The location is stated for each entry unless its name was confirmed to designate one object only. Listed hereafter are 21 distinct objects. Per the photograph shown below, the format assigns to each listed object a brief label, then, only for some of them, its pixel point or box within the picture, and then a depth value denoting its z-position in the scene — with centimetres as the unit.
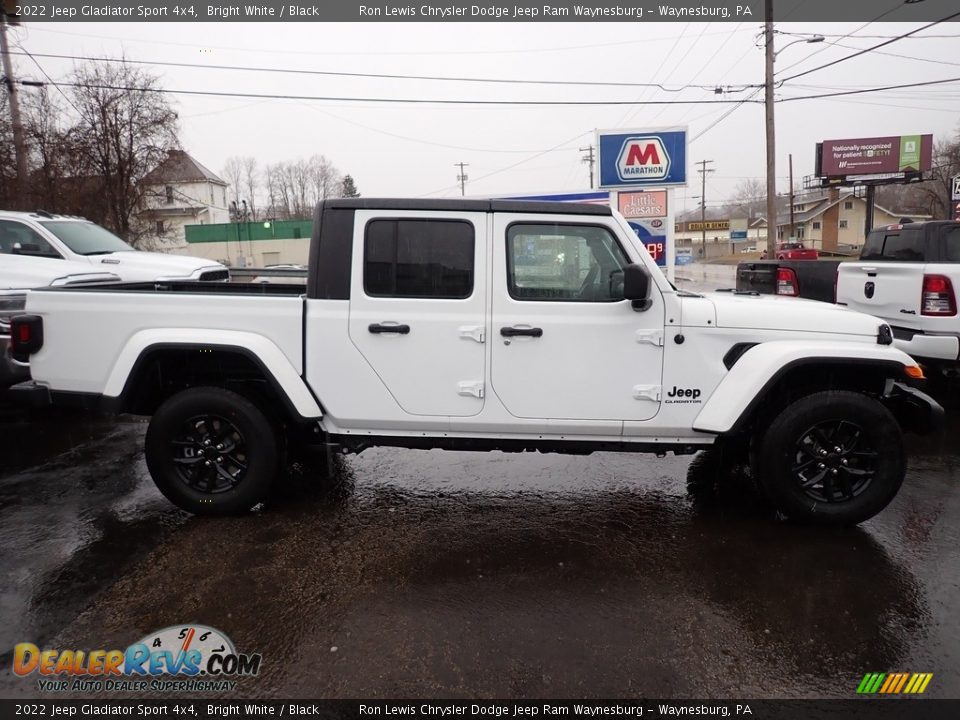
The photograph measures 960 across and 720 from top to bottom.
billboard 4431
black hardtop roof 371
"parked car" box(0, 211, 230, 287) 809
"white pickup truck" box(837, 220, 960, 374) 564
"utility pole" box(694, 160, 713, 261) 8375
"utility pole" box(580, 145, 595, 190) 5626
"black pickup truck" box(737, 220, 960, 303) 632
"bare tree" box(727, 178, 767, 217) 11657
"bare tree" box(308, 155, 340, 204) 7250
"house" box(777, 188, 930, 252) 6738
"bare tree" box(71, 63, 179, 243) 2084
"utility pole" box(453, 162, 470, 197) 6350
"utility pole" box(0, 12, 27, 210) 1591
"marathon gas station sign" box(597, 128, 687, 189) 1008
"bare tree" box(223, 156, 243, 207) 7250
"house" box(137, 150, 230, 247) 2281
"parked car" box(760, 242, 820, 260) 3803
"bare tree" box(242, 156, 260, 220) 7394
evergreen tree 7325
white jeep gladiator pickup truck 362
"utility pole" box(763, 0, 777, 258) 2086
